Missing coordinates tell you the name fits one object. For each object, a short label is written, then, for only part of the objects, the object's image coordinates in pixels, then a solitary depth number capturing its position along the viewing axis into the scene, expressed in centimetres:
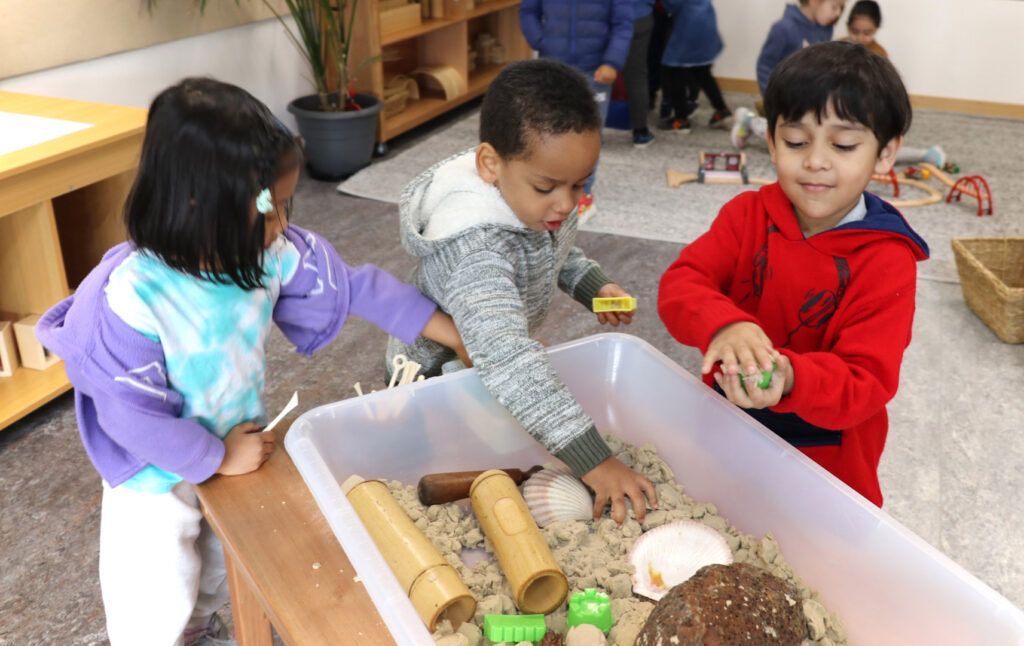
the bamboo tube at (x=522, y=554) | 78
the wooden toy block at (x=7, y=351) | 174
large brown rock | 66
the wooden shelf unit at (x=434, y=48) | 325
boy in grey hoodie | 87
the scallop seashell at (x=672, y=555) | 83
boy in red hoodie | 81
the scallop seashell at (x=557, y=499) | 89
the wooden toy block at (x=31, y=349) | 176
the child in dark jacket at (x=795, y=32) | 328
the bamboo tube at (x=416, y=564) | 72
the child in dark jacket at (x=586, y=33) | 289
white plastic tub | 70
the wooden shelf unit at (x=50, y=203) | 158
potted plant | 297
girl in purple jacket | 73
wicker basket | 213
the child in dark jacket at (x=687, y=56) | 371
